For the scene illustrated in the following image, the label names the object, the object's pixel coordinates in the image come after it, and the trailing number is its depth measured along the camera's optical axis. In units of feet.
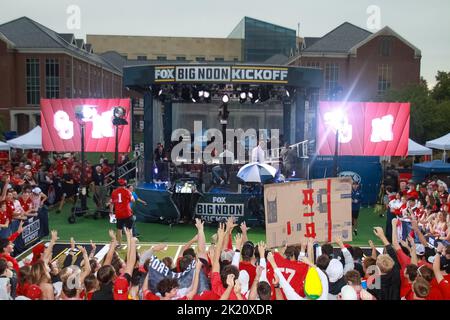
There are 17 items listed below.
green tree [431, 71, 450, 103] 176.40
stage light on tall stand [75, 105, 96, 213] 56.70
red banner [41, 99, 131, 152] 67.77
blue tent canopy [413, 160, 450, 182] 73.72
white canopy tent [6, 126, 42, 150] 87.40
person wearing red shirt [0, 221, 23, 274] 25.71
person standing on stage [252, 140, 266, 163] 57.62
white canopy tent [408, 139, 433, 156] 84.99
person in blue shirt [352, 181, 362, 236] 49.62
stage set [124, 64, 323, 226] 53.98
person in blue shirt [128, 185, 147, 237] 46.75
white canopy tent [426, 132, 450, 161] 83.57
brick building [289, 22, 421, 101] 200.34
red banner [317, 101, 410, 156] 68.54
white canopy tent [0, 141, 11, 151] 89.04
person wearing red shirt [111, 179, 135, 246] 42.61
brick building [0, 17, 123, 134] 189.47
